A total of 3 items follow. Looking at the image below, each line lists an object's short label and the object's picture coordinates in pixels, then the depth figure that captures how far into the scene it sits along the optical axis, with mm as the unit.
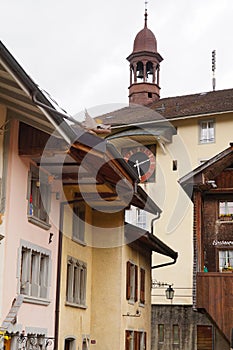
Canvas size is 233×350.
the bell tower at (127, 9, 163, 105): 48219
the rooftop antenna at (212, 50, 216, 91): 50312
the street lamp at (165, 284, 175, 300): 29634
